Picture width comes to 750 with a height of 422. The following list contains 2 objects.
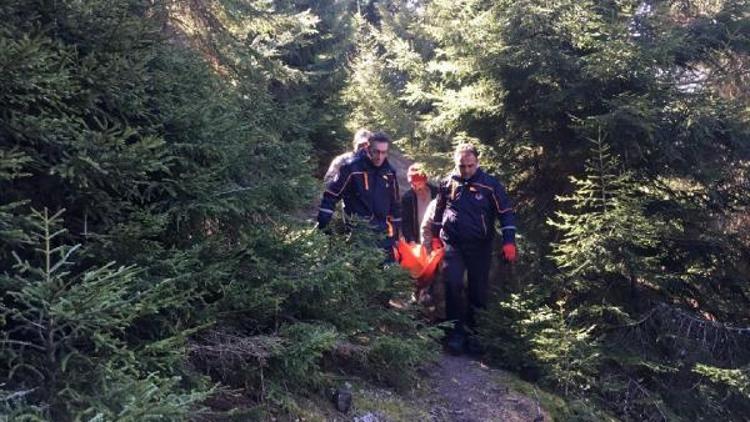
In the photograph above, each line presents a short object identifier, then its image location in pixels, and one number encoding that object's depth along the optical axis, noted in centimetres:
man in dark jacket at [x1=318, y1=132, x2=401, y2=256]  694
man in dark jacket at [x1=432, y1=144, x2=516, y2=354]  698
